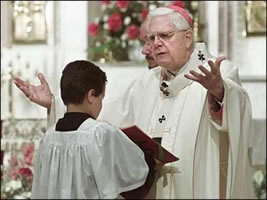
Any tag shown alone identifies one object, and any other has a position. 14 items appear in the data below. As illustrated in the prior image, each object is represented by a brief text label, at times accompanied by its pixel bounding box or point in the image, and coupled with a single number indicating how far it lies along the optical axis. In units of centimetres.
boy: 718
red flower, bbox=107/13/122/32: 1520
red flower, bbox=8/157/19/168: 1325
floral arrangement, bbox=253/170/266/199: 1287
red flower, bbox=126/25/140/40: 1510
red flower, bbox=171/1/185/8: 1502
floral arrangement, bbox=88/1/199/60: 1524
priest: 812
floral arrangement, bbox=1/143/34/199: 1230
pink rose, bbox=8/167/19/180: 1266
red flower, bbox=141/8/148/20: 1517
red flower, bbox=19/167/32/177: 1224
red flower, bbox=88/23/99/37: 1545
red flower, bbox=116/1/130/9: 1519
